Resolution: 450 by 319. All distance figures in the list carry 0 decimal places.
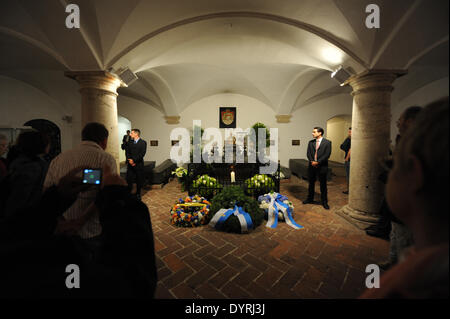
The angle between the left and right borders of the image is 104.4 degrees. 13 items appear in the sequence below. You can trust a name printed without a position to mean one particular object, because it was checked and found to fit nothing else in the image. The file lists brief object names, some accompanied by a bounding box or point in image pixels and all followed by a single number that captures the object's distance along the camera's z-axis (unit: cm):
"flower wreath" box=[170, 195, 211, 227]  354
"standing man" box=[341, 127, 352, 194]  547
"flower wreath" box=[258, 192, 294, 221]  379
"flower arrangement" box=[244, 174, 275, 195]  483
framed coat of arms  1002
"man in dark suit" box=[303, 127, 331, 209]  456
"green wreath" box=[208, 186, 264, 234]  331
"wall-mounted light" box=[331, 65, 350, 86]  382
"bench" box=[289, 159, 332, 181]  763
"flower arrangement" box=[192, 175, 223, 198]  481
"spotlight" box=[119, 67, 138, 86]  407
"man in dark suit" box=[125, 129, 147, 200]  507
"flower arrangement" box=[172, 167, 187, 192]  617
